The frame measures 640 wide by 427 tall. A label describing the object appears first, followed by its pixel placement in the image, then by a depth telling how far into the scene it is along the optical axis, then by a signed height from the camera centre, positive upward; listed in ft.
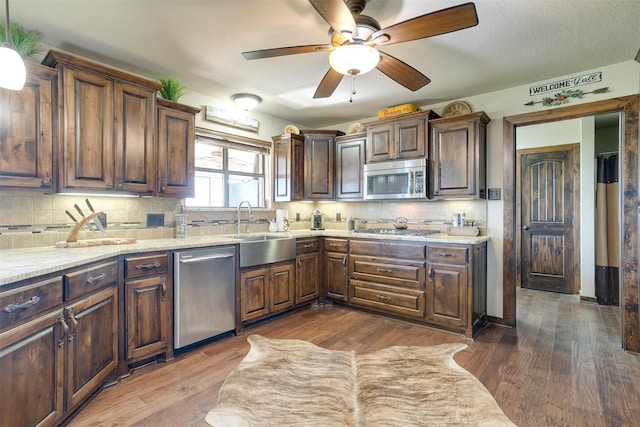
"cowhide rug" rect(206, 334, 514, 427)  5.55 -3.64
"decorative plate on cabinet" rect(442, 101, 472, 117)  11.71 +4.01
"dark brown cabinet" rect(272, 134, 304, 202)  13.80 +2.11
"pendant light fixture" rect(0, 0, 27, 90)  5.19 +2.50
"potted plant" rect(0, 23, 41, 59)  6.84 +3.89
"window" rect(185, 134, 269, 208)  12.00 +1.75
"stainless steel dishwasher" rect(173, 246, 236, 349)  8.46 -2.26
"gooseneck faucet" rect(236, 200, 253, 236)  11.98 +0.15
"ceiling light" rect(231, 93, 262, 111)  11.71 +4.35
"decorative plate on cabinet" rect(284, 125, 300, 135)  14.37 +3.94
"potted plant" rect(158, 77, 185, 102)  9.61 +3.87
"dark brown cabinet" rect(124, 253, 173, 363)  7.52 -2.31
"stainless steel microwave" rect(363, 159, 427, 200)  11.67 +1.38
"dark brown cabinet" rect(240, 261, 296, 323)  10.16 -2.59
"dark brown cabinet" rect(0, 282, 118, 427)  4.52 -2.48
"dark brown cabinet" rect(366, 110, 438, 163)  11.66 +3.01
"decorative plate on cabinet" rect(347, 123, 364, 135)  13.97 +3.87
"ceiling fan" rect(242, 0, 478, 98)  5.25 +3.46
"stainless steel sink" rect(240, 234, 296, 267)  10.14 -1.22
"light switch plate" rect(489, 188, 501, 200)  11.21 +0.75
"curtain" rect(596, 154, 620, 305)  13.51 -0.53
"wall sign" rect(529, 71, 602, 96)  9.52 +4.16
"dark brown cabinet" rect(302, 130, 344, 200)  14.23 +2.48
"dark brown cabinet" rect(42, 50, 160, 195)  7.36 +2.25
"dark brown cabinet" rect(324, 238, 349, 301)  12.54 -2.19
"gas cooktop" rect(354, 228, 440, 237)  11.69 -0.68
